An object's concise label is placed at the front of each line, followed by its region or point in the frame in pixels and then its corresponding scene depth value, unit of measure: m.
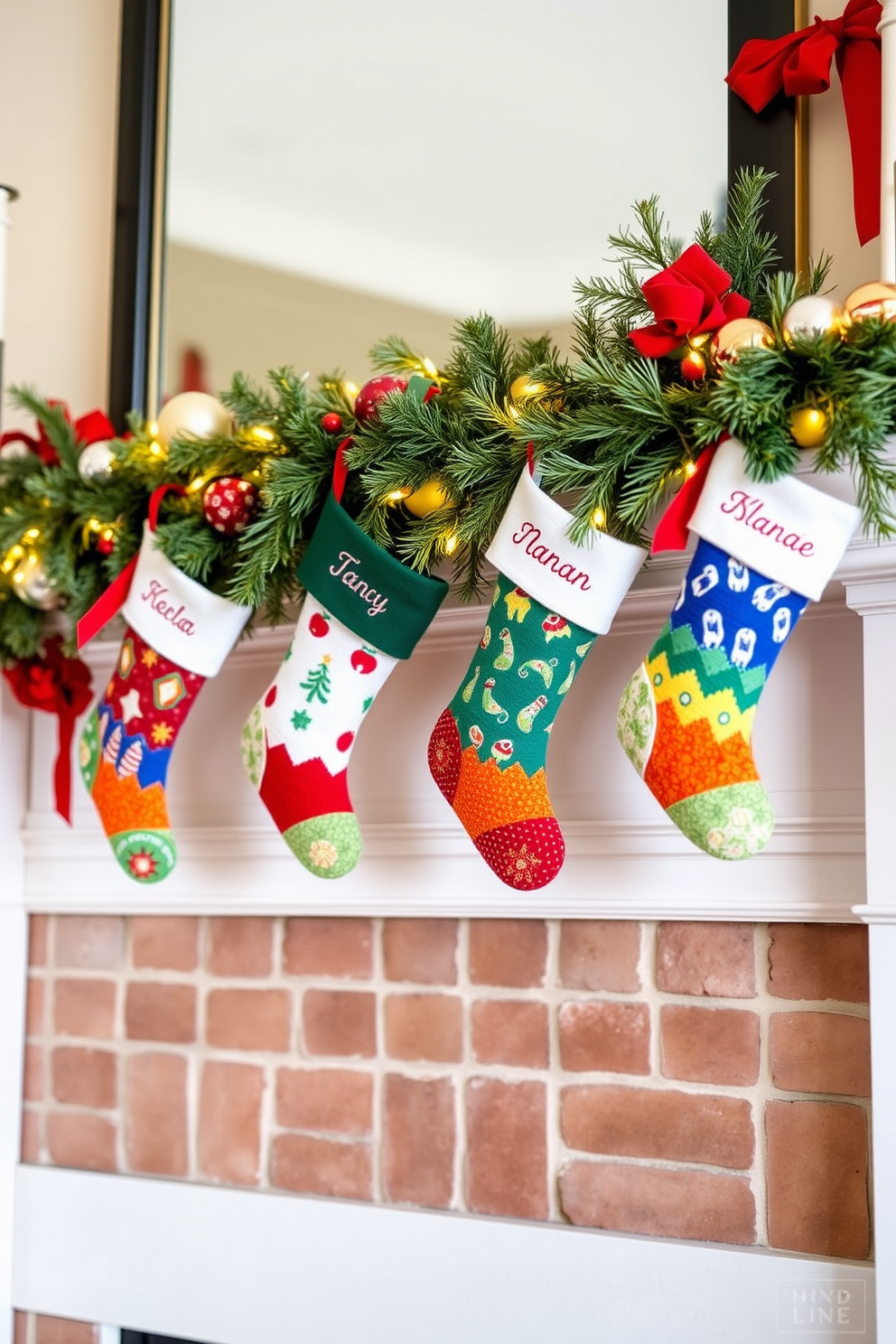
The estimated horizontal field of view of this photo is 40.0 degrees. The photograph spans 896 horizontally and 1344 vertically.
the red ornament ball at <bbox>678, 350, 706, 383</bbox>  1.13
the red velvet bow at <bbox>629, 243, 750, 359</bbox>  1.13
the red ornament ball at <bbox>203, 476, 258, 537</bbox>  1.42
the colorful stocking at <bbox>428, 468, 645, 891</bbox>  1.19
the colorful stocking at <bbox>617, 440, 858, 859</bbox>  1.09
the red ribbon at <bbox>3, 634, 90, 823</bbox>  1.66
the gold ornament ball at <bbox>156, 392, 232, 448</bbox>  1.51
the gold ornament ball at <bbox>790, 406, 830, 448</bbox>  1.08
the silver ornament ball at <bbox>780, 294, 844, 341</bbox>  1.08
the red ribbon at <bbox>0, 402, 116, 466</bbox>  1.63
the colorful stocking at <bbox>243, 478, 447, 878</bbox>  1.31
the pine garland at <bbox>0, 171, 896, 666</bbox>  1.07
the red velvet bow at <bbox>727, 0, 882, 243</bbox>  1.26
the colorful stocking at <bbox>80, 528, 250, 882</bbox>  1.46
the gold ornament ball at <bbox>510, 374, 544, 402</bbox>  1.23
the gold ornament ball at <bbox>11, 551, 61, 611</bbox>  1.61
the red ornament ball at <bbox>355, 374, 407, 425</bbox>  1.31
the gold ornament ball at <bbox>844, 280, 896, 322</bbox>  1.07
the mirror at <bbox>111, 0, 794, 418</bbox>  1.44
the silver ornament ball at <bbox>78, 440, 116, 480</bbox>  1.55
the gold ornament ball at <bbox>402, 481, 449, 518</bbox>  1.30
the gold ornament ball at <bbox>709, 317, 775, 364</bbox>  1.10
